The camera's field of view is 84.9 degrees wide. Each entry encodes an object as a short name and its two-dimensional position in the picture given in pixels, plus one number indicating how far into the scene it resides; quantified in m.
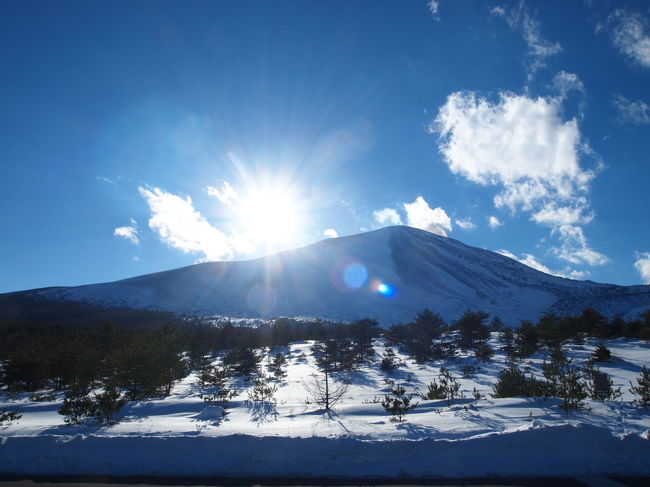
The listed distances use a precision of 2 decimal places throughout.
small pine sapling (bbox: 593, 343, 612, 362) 14.67
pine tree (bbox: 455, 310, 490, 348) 22.34
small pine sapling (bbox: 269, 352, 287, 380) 15.49
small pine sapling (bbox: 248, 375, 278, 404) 9.53
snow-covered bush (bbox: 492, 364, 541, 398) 8.09
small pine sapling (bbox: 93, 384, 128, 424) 6.82
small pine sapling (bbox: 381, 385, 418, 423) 6.37
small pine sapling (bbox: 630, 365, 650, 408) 6.21
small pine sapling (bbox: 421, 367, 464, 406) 8.57
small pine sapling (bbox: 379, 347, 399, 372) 16.42
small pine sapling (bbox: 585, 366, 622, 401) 7.71
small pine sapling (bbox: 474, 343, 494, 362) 17.68
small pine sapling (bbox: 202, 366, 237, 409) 11.58
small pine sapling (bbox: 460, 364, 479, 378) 14.32
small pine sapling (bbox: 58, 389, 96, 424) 6.94
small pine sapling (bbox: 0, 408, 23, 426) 6.78
